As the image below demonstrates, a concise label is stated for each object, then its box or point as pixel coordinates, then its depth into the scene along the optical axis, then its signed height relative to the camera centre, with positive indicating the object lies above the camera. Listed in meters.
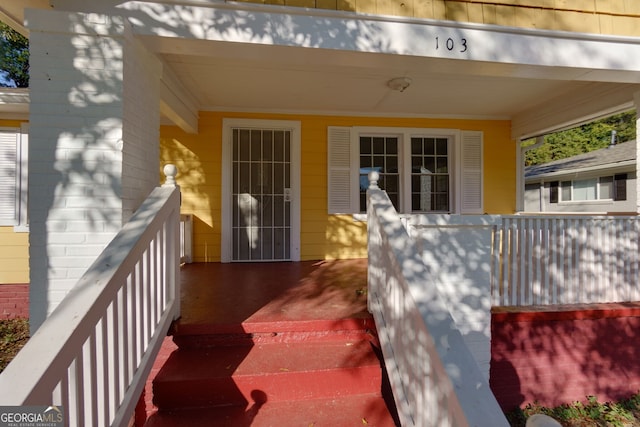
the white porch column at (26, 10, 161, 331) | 2.12 +0.47
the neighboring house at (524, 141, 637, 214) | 10.98 +1.34
